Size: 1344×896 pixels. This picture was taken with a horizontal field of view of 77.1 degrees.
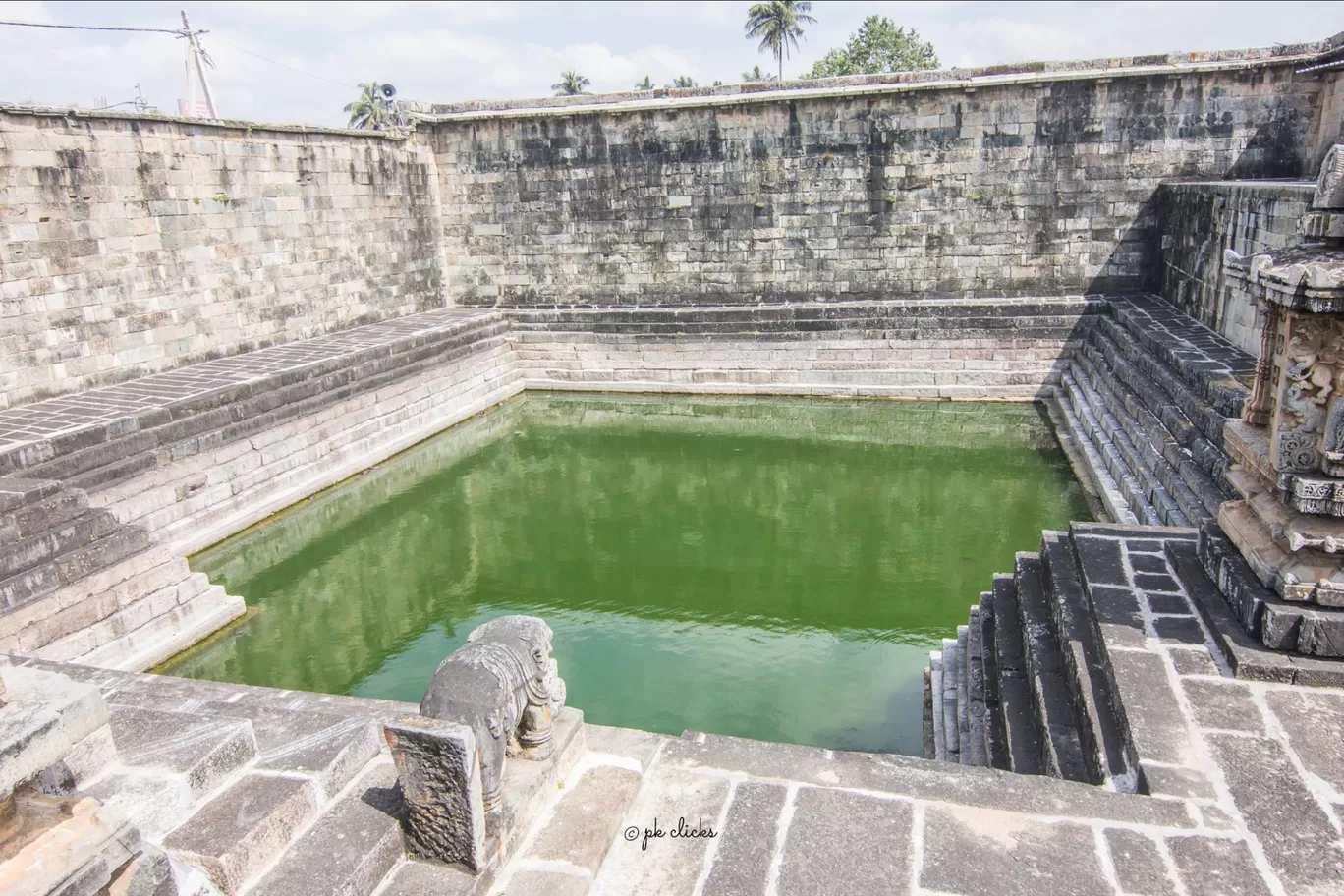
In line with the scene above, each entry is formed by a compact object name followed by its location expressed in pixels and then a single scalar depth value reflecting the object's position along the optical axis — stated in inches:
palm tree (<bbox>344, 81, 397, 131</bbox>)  1412.5
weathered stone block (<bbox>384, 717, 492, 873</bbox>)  93.8
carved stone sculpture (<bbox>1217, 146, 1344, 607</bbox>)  125.2
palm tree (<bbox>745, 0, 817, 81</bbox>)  1332.4
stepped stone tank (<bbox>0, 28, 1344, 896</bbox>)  102.3
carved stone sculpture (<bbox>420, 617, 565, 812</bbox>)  99.4
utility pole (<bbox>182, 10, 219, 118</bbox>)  745.0
